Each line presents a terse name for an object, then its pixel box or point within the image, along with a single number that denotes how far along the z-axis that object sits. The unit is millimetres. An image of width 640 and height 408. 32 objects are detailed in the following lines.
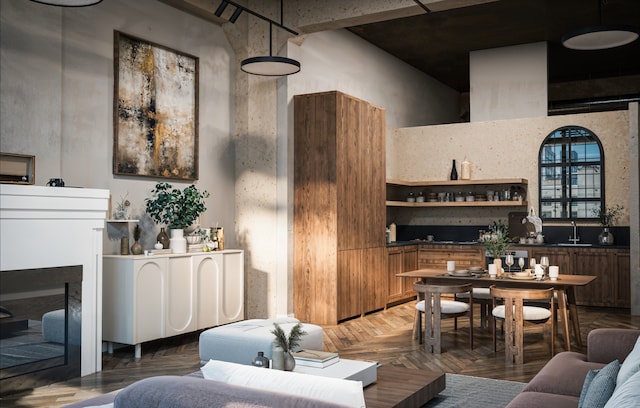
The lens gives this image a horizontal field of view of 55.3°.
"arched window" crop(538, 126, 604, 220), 9852
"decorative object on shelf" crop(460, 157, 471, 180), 10648
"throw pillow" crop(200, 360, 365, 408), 2393
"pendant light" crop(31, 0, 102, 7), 4742
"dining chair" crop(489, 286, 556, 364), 5824
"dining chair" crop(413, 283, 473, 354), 6297
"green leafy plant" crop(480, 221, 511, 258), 6730
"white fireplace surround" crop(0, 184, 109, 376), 4930
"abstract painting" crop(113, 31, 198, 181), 6832
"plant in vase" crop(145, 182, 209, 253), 6934
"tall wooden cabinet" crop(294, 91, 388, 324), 8109
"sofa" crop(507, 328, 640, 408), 2193
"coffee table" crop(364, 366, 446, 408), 3885
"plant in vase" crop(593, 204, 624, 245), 9555
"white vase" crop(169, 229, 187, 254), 6930
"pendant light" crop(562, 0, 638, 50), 6633
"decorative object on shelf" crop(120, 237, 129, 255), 6566
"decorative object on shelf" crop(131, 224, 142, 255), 6629
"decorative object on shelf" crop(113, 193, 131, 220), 6688
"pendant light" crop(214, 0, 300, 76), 6766
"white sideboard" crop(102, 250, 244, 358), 6137
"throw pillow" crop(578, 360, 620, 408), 2576
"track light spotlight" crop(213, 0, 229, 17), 6723
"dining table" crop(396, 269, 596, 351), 6113
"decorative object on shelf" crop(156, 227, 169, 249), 7059
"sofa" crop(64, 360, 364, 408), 1945
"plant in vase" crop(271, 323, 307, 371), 3812
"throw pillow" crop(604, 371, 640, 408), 1775
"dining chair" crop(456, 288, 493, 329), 7080
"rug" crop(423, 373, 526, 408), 4582
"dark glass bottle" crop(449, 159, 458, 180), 10805
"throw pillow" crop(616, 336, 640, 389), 2527
